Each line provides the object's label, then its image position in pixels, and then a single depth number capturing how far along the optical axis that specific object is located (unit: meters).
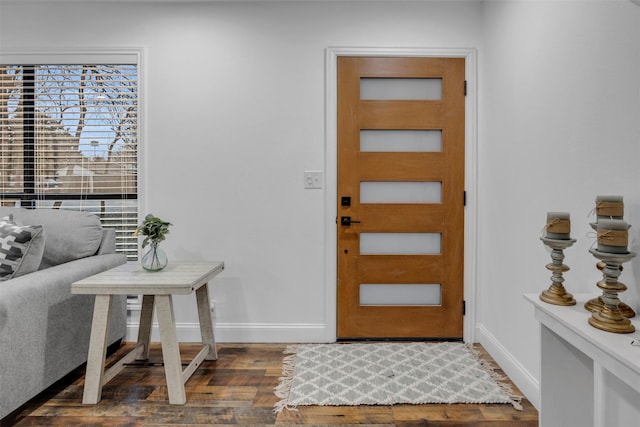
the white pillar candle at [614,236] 1.17
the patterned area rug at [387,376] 2.01
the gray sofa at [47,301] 1.74
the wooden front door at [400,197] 2.75
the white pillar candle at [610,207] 1.25
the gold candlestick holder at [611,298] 1.13
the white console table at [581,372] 1.07
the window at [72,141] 2.83
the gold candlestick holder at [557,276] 1.40
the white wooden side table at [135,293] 1.92
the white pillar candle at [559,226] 1.45
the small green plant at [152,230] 2.21
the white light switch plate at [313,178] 2.75
